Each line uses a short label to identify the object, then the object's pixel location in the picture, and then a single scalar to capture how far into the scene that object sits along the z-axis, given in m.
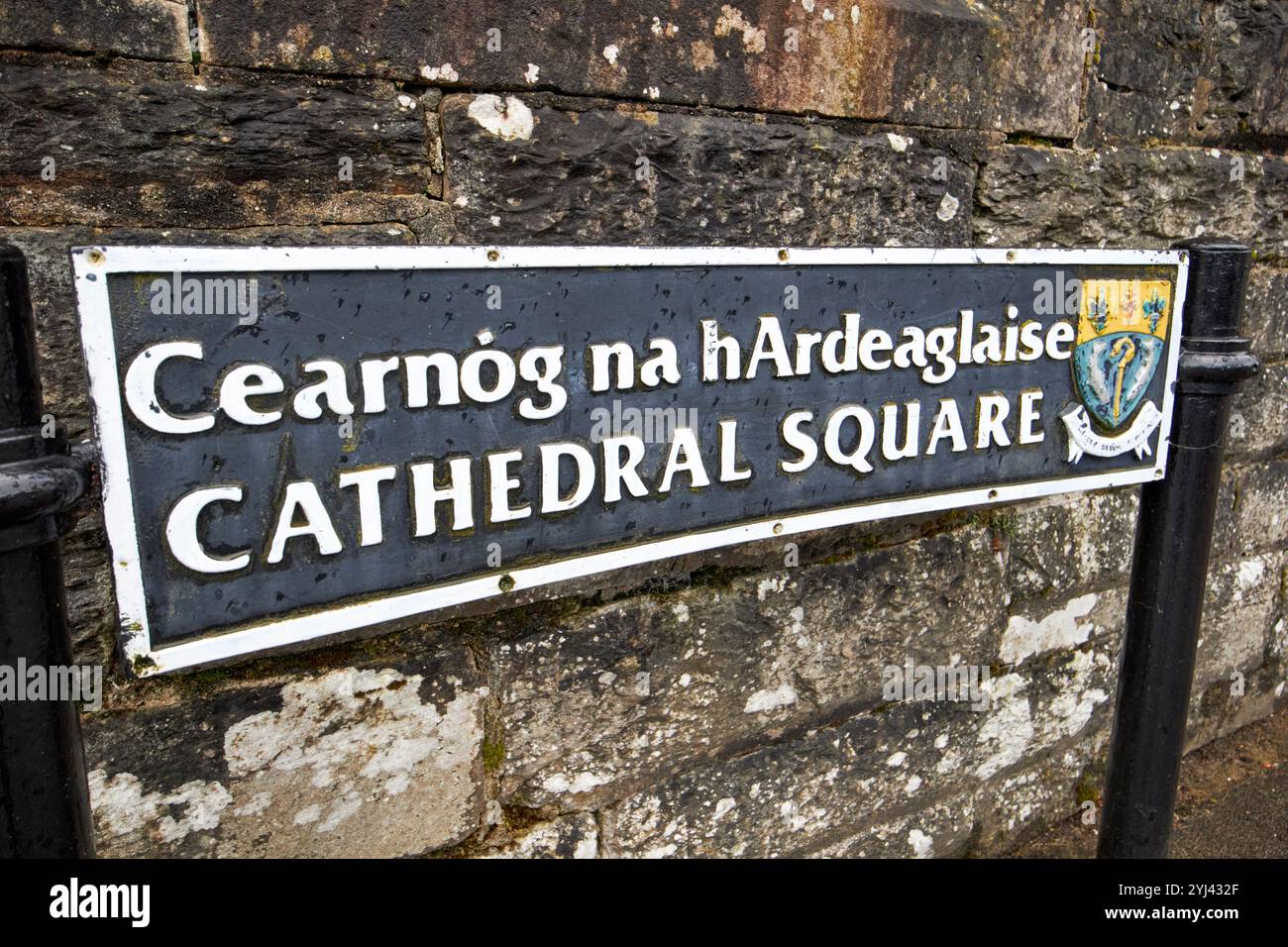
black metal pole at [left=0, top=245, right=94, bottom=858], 0.70
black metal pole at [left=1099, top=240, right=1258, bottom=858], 1.35
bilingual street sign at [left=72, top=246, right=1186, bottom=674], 0.87
